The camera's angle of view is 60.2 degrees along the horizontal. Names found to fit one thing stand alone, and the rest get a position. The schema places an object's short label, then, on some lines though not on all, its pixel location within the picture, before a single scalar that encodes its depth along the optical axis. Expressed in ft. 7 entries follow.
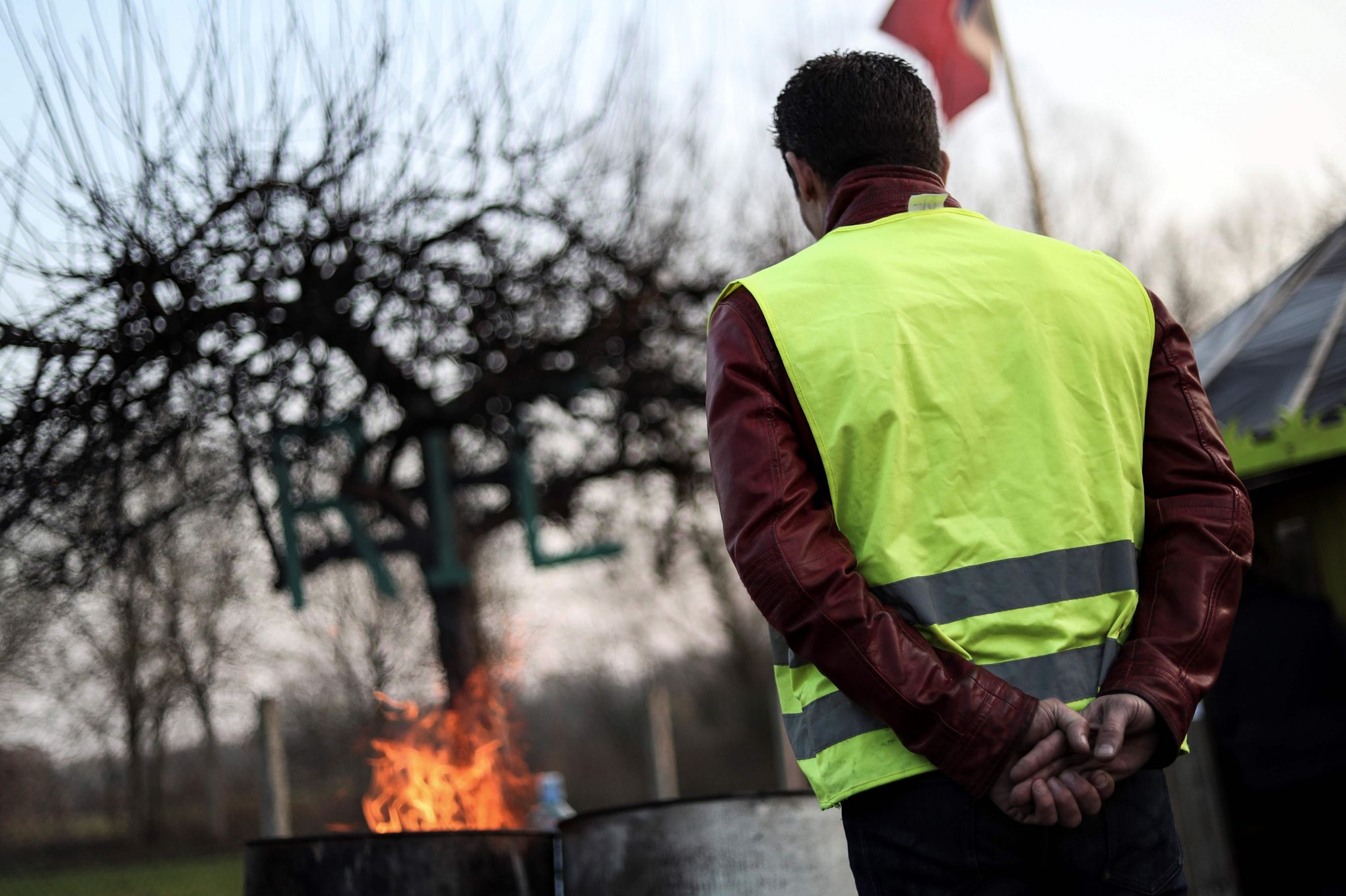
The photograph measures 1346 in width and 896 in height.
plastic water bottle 26.27
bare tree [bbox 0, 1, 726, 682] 14.29
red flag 23.79
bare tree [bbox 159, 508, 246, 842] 47.62
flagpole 21.35
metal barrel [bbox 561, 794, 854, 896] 9.63
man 4.64
